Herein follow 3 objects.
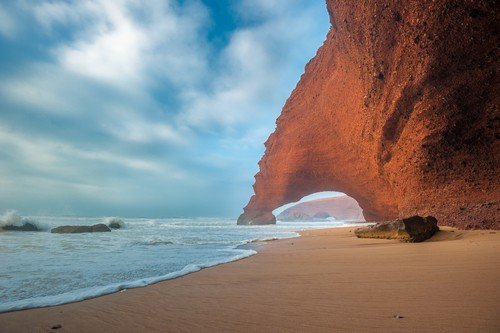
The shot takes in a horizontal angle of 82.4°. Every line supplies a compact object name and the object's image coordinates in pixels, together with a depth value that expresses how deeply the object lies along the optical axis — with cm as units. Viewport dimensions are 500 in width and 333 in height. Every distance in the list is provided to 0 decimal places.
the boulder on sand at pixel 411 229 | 694
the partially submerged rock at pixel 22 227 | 1827
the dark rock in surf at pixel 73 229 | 1650
